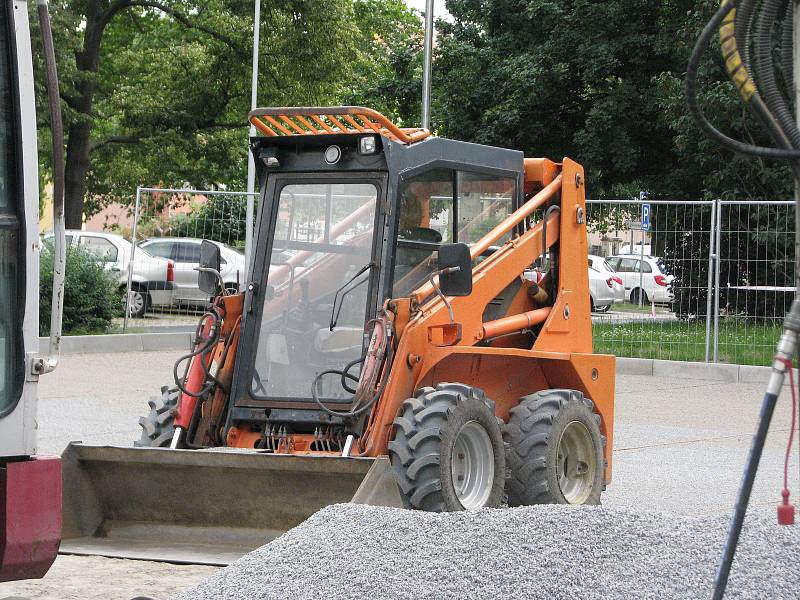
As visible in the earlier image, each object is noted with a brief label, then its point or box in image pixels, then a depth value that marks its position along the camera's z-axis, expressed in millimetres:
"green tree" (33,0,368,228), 34250
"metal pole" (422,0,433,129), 25186
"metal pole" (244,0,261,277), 20806
